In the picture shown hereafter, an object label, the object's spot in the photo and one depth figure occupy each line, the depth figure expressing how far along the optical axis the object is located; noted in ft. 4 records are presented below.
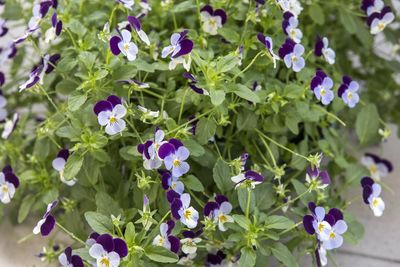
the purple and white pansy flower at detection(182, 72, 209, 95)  3.01
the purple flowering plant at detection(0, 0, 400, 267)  3.04
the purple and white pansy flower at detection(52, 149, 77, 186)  3.18
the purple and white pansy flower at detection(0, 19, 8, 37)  3.39
